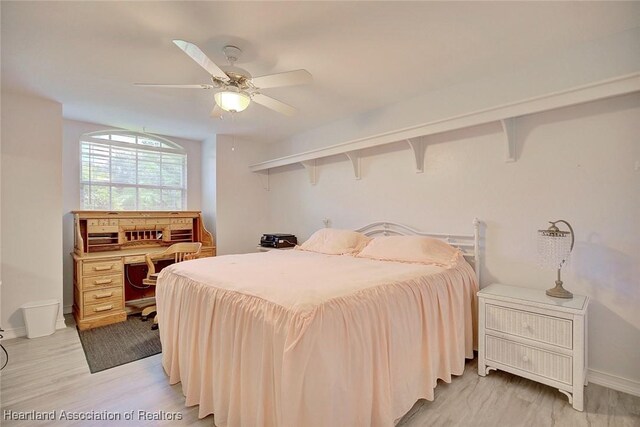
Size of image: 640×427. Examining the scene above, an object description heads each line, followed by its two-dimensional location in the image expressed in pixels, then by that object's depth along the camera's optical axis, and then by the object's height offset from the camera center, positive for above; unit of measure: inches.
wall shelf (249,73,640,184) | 72.7 +29.3
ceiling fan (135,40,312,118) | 74.6 +34.5
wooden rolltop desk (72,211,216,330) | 130.1 -17.7
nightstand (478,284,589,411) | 73.2 -33.9
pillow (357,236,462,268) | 97.3 -13.7
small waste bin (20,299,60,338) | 116.8 -41.4
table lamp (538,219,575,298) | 80.4 -10.2
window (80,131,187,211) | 154.6 +23.2
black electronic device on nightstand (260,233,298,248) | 163.3 -15.8
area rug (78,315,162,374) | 100.0 -49.6
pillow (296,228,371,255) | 125.0 -13.2
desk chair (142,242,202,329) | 134.6 -21.0
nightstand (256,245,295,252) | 164.1 -20.1
